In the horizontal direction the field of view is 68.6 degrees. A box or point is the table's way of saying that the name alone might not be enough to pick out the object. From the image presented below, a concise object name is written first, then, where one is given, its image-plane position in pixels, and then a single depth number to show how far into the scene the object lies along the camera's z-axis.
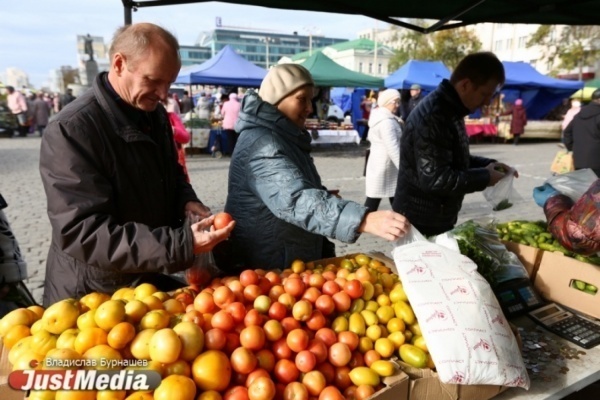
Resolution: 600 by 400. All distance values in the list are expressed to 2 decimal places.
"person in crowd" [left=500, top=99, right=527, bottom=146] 16.65
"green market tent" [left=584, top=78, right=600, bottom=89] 23.30
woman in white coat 5.20
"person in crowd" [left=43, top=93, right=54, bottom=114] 24.43
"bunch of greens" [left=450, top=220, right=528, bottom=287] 2.11
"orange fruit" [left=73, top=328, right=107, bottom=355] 1.36
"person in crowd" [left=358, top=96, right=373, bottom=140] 17.55
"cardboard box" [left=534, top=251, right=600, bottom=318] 2.12
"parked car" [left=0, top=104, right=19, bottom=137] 17.08
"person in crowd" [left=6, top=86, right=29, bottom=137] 16.47
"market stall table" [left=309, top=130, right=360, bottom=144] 14.73
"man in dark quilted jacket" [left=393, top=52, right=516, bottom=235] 2.70
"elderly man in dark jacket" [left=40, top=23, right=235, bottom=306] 1.62
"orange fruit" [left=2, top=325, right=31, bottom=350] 1.50
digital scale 1.96
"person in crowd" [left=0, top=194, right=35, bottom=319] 2.17
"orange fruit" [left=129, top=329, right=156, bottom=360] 1.36
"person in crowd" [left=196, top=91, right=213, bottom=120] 15.80
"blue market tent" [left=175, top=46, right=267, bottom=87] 11.99
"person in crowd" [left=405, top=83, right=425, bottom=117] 12.13
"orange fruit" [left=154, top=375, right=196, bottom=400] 1.23
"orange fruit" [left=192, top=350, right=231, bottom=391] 1.32
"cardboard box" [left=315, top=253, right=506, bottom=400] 1.47
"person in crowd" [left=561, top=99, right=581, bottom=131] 10.34
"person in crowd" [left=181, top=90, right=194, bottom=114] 17.47
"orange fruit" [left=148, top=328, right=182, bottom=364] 1.30
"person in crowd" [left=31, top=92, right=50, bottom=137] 17.19
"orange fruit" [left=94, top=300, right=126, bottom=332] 1.40
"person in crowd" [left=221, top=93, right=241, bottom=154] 11.99
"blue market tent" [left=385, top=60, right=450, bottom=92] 14.70
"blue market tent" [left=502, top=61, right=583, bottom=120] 17.33
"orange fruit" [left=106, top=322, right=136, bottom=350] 1.36
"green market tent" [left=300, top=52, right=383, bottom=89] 13.03
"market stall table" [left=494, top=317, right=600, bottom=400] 1.62
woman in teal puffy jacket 1.72
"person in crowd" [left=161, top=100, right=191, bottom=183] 5.76
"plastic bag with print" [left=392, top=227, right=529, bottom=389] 1.48
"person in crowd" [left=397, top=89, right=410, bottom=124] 13.41
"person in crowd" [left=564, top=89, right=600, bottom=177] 5.97
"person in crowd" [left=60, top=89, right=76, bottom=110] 17.74
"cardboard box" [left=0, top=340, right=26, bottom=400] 1.31
